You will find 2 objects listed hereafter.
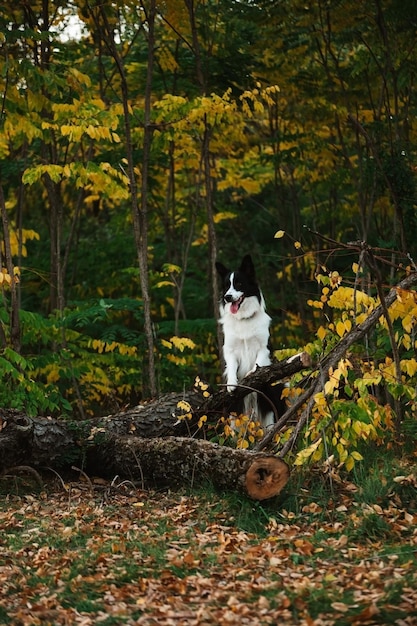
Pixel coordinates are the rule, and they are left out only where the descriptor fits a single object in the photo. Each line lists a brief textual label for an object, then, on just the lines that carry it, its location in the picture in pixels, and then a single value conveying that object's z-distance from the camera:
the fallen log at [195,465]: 6.36
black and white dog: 8.77
